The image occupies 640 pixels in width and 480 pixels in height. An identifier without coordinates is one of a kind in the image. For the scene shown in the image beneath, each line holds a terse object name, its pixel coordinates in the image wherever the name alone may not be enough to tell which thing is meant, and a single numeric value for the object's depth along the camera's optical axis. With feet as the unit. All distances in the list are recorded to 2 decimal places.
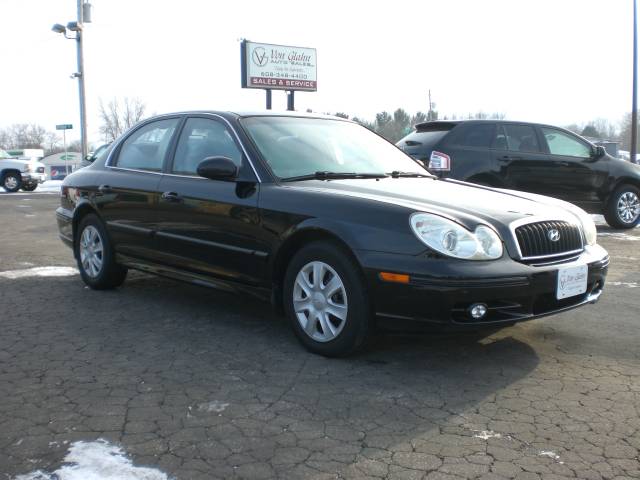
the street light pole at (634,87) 75.36
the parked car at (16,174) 78.64
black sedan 11.83
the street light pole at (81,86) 87.10
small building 150.24
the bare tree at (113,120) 223.10
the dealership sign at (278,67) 113.60
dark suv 30.50
